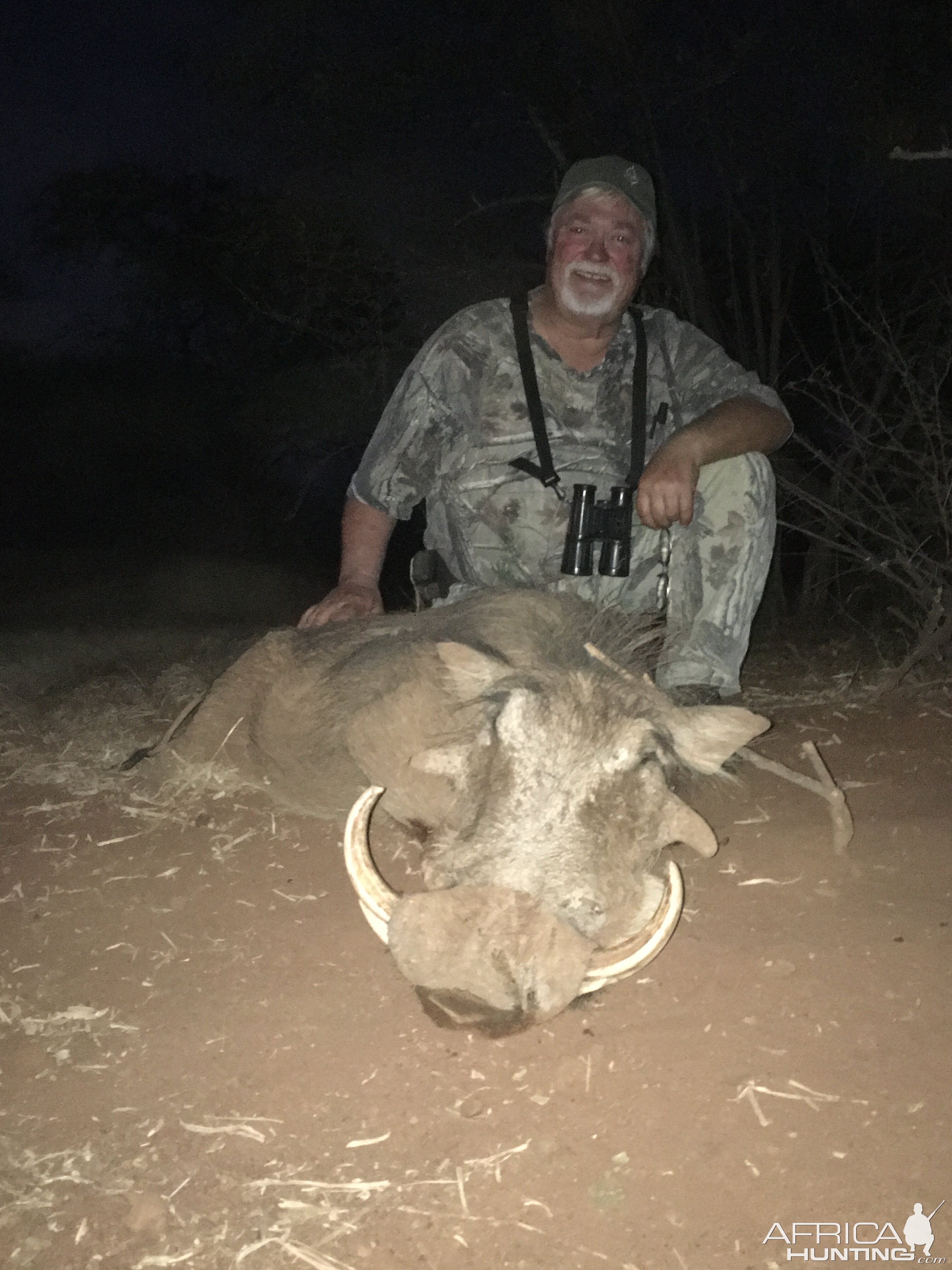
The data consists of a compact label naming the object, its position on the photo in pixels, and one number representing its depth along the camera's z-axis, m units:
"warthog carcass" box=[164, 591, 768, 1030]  1.61
